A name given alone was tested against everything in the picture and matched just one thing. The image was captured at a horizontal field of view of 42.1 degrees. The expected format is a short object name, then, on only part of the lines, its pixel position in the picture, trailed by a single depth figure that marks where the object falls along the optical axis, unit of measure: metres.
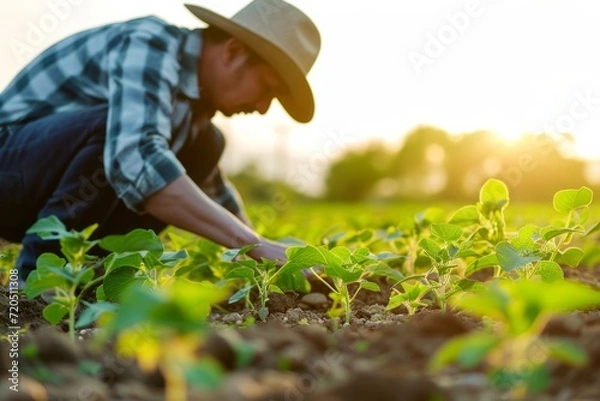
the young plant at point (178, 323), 1.04
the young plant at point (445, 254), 2.33
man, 3.01
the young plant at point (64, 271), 1.90
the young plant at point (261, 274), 2.37
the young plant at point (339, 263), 2.23
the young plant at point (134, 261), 2.12
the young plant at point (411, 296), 2.27
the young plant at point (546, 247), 2.20
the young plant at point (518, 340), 1.11
